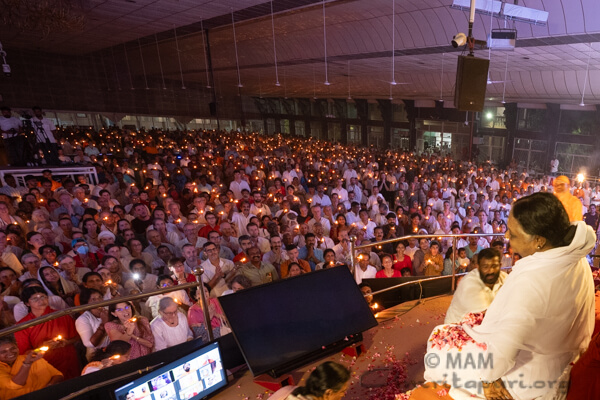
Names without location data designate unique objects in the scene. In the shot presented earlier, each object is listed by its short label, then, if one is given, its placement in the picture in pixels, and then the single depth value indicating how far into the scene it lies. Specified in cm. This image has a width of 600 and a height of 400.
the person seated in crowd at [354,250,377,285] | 478
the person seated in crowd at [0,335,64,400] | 248
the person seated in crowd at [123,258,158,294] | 429
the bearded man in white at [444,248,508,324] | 216
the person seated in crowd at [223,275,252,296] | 367
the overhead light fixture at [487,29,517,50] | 576
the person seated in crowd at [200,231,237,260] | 501
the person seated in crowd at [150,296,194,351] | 331
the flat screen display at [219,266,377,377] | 212
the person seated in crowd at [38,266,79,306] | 381
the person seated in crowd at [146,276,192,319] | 362
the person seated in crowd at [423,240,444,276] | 526
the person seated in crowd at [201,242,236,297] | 439
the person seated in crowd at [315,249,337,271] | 471
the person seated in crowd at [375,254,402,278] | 478
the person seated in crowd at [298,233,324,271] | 534
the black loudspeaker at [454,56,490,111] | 416
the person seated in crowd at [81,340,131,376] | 256
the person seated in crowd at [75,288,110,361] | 316
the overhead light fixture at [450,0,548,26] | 468
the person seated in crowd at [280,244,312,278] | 485
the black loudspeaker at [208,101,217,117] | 1189
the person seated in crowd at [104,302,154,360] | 317
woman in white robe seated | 115
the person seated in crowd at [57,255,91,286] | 408
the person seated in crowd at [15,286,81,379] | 296
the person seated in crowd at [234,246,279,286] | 462
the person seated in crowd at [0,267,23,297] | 373
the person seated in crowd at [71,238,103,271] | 468
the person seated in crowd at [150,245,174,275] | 474
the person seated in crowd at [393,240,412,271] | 517
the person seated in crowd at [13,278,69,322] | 334
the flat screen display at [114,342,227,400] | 190
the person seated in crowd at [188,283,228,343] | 354
